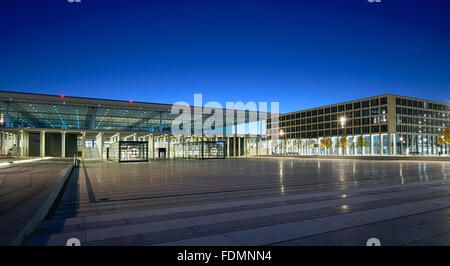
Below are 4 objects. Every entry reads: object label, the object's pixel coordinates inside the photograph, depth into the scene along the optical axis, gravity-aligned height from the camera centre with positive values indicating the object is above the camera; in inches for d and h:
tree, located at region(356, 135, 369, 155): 3049.7 -17.6
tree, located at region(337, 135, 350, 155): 3034.2 -26.9
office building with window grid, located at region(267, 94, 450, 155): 3063.5 +176.6
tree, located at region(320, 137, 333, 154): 3590.1 -27.7
